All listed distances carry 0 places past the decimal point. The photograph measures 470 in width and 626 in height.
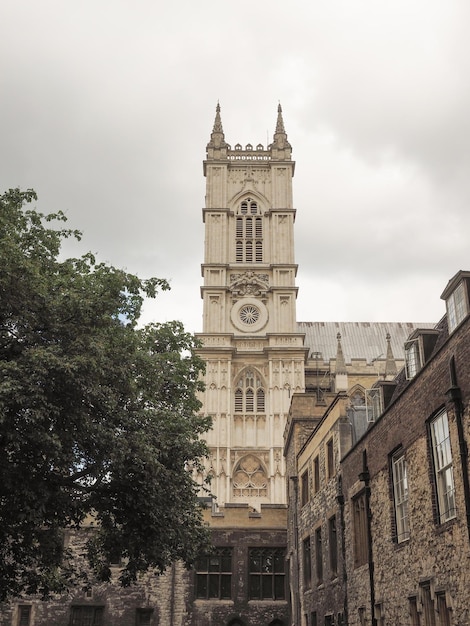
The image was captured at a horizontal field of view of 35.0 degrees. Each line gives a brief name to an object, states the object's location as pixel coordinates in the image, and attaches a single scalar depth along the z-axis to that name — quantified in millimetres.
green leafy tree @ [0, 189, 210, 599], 16375
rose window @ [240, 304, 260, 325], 62562
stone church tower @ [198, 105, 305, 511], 57156
